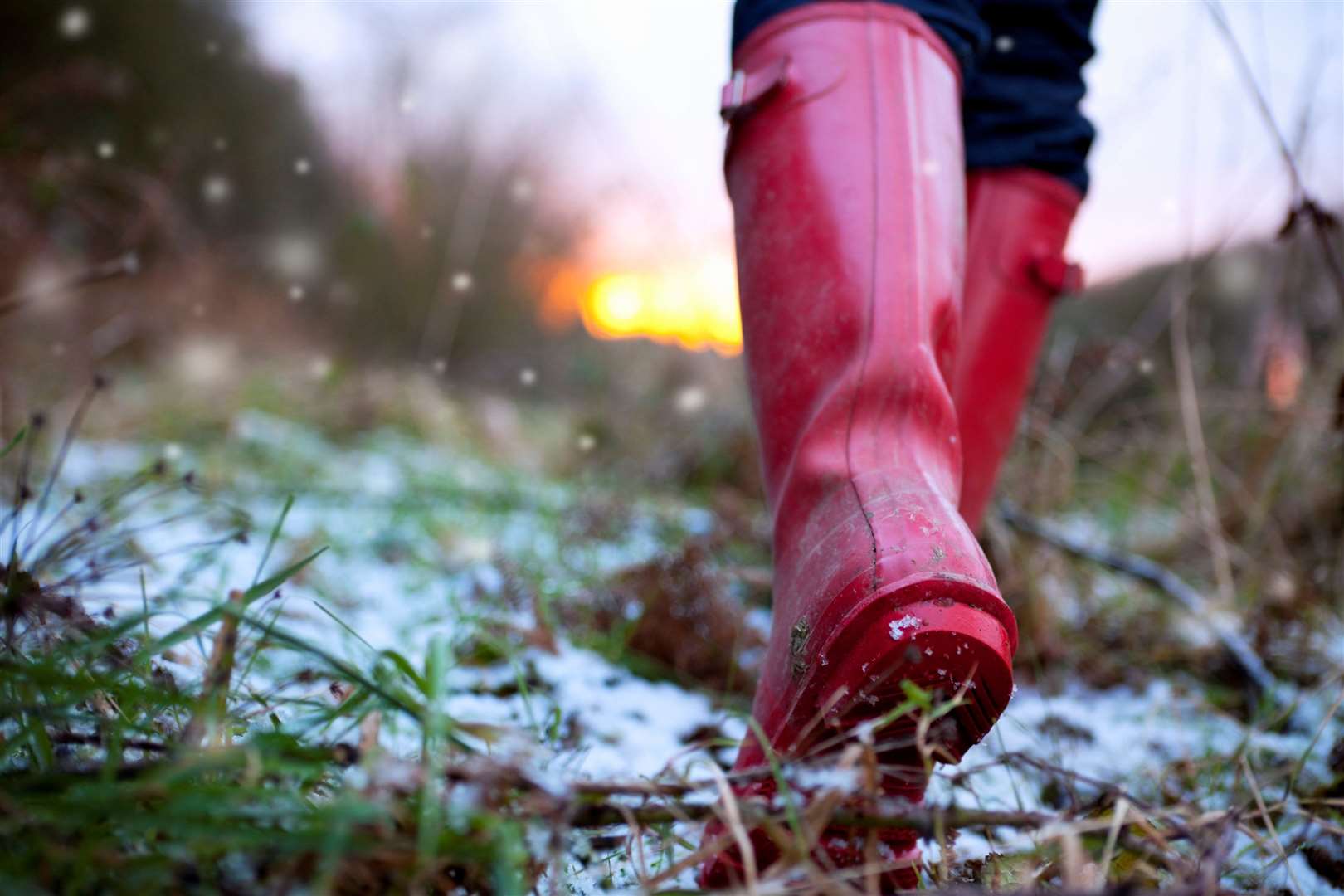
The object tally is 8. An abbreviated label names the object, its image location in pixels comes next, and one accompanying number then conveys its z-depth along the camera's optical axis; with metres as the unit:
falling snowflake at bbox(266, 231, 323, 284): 4.82
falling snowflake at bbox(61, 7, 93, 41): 4.15
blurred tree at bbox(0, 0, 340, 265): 3.35
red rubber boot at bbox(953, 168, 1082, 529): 1.19
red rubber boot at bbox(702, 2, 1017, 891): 0.68
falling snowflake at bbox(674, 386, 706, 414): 3.47
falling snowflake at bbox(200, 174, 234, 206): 4.50
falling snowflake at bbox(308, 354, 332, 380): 3.98
